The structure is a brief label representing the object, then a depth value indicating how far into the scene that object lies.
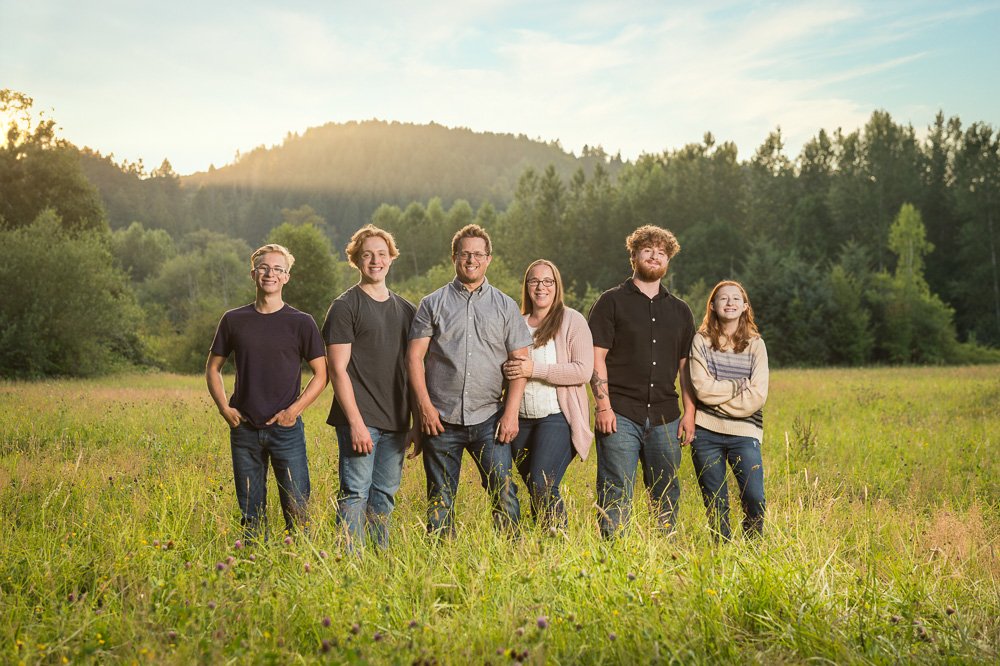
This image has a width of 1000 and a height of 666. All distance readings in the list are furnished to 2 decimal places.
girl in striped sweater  5.02
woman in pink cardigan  4.83
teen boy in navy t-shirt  4.91
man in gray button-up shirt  4.78
